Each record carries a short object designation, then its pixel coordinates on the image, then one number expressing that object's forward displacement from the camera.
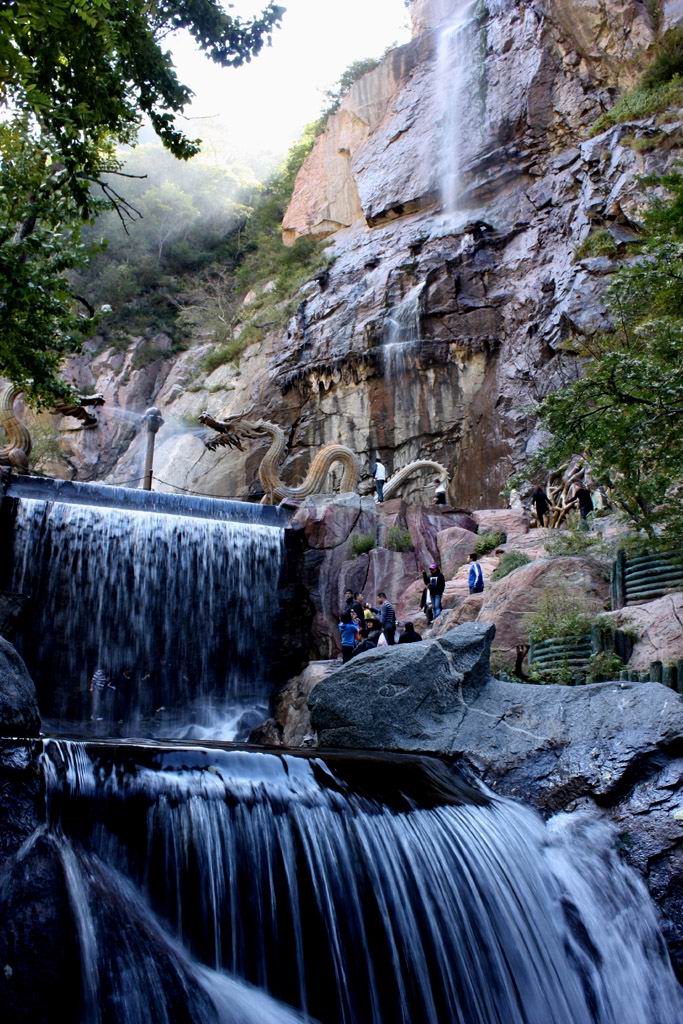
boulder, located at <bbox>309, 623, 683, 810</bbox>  7.48
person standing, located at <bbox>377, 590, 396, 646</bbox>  14.32
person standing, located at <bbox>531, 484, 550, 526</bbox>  19.44
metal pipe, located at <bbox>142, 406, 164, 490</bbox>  23.95
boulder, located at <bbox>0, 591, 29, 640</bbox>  13.70
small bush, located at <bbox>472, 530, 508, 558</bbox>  18.39
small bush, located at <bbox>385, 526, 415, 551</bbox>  19.05
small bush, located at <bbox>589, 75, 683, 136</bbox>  25.36
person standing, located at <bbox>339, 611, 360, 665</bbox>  14.52
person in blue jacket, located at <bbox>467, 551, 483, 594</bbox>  15.51
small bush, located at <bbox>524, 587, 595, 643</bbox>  11.34
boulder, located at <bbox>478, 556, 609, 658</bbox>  12.39
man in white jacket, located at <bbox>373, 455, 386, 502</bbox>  25.13
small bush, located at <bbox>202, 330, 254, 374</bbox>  36.91
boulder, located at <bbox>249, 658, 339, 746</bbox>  14.54
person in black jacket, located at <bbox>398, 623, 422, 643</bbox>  12.99
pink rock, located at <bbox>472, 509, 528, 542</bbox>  19.73
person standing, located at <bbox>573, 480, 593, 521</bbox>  17.90
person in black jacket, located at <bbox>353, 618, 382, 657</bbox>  13.43
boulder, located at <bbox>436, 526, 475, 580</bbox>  18.84
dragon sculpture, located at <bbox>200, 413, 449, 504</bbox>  22.12
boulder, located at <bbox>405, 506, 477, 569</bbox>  19.27
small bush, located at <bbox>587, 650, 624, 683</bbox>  10.52
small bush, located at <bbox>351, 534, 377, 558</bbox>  18.86
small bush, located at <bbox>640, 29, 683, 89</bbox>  26.34
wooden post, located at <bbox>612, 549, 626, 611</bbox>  12.23
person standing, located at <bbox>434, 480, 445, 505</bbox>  21.72
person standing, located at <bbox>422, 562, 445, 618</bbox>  15.53
